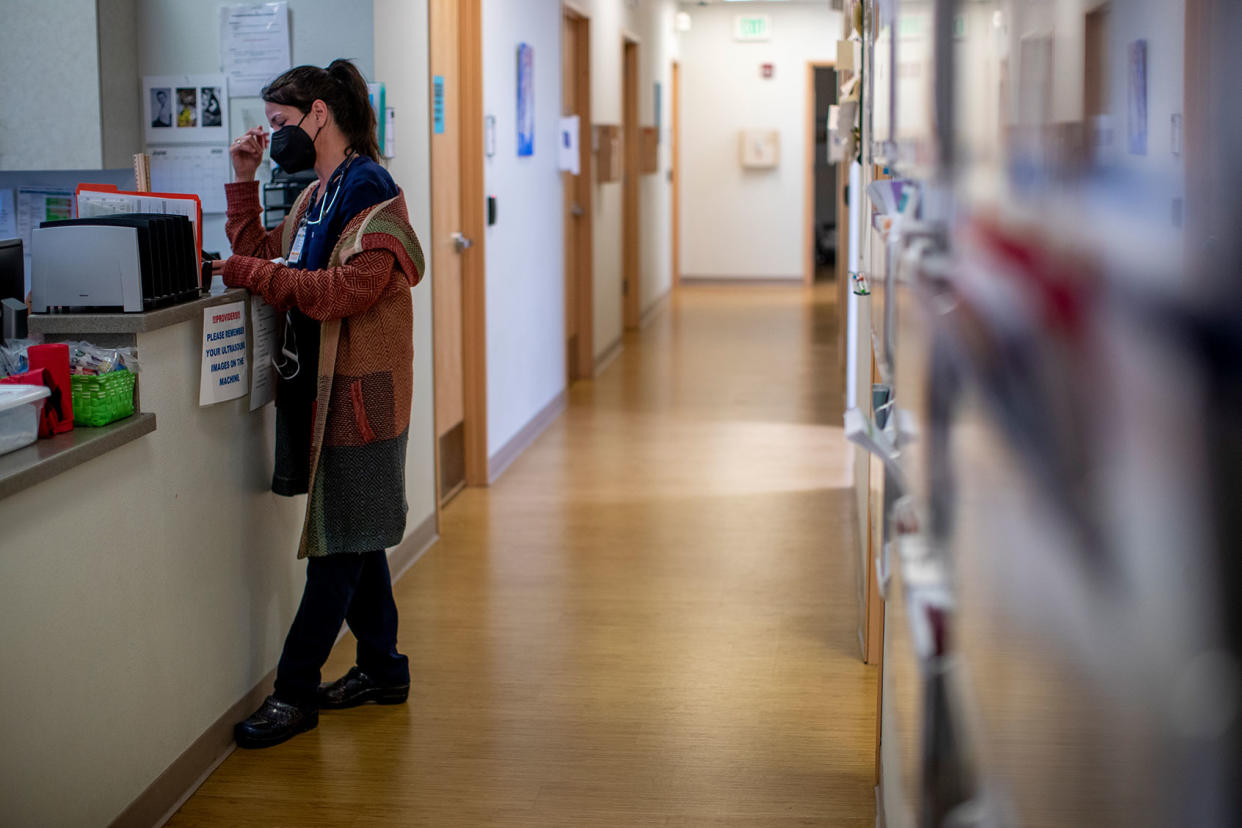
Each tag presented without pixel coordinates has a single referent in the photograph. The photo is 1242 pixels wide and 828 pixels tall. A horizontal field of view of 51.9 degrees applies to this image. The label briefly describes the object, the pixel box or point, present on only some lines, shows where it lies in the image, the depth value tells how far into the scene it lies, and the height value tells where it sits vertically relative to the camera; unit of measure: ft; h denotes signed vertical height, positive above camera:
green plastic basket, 8.16 -0.74
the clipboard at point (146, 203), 9.53 +0.60
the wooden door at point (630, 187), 34.14 +2.34
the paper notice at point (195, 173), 13.10 +1.12
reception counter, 7.30 -2.06
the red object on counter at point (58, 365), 7.98 -0.50
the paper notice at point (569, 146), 24.02 +2.44
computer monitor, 9.52 +0.10
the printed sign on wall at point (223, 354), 9.43 -0.55
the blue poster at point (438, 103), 15.69 +2.16
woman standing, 9.62 -0.45
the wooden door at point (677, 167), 44.70 +3.72
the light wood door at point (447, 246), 15.71 +0.40
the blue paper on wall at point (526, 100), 20.45 +2.88
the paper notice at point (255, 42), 12.71 +2.37
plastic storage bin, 7.34 -0.76
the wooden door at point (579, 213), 26.18 +1.31
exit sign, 44.75 +8.62
